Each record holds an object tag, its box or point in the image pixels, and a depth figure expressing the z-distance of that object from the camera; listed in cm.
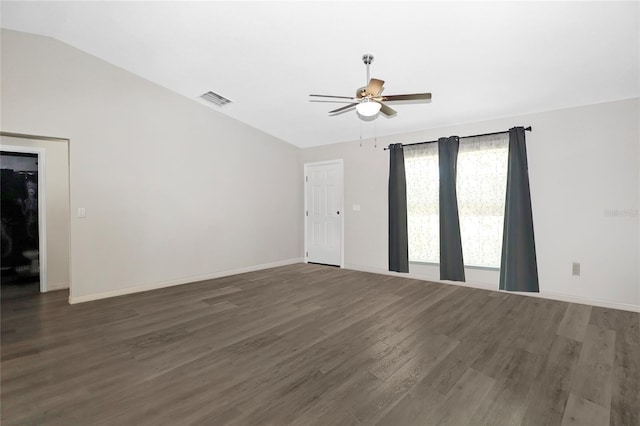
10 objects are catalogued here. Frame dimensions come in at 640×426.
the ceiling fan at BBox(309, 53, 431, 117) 275
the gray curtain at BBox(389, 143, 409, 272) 511
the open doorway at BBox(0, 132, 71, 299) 431
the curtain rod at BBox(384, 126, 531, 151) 400
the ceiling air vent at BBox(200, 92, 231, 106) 458
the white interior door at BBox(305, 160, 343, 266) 607
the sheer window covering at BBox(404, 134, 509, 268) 431
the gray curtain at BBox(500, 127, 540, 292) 398
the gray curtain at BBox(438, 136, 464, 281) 454
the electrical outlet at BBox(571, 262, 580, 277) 376
